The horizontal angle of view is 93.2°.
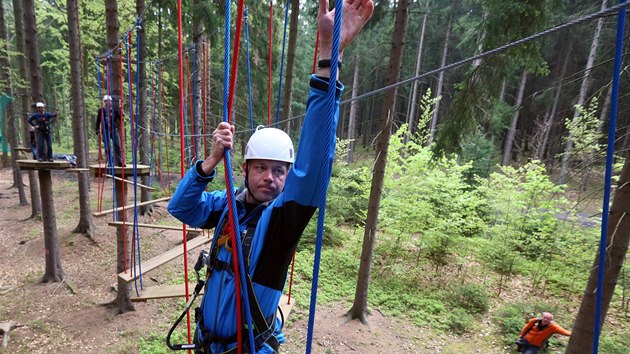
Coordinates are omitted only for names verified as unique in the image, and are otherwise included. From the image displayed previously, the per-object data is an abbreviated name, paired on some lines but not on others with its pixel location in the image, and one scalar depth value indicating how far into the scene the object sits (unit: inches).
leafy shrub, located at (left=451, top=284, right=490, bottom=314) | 222.2
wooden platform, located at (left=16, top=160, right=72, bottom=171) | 171.3
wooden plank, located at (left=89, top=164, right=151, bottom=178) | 186.2
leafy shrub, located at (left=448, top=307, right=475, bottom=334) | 199.3
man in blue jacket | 33.7
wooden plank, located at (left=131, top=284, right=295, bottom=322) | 102.8
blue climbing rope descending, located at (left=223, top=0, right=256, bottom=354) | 38.5
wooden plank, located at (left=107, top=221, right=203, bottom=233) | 148.9
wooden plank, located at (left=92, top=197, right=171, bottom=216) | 155.8
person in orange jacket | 170.6
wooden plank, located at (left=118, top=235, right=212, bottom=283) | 120.6
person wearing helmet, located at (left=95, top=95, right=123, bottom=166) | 172.7
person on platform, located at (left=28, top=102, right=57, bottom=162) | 191.3
